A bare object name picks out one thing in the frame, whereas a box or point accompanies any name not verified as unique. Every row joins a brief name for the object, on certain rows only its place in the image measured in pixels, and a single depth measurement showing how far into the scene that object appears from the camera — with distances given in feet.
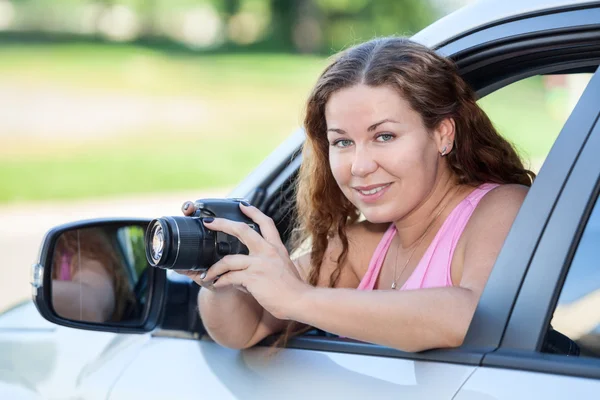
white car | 5.94
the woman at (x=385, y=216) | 6.36
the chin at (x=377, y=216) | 7.14
